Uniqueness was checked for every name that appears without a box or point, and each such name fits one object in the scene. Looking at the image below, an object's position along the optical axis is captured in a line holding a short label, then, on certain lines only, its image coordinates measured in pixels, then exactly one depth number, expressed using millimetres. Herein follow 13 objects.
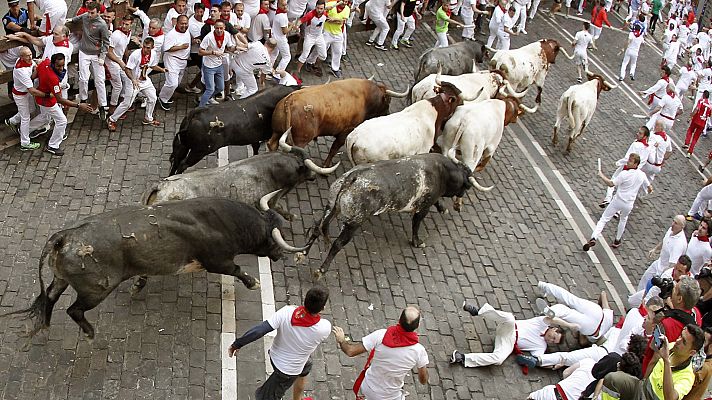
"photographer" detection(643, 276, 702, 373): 7909
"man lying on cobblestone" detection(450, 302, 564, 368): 9008
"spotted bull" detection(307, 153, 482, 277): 9703
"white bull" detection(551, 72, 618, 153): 15102
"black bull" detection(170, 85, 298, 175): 10516
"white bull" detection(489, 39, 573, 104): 15848
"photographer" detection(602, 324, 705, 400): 6547
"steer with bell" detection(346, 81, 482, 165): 10984
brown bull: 11203
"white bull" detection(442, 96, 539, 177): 12234
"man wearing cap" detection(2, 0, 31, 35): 11992
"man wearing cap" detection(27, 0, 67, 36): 12133
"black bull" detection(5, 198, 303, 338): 7449
